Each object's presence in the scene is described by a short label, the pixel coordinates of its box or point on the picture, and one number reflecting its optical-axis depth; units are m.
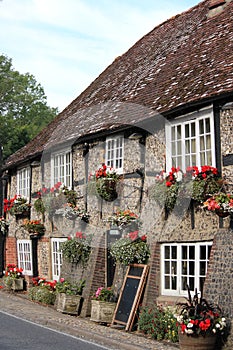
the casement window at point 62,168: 19.50
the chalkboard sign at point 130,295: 14.18
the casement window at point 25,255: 22.08
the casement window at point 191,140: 13.37
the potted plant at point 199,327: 11.30
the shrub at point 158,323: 12.68
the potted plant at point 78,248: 17.30
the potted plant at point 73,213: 17.91
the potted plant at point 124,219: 15.31
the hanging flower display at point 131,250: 14.67
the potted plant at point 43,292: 18.53
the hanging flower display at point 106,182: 16.20
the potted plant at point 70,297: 16.55
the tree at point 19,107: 42.53
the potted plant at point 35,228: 20.84
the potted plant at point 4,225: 24.41
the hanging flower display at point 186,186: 12.62
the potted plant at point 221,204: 11.84
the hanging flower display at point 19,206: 22.33
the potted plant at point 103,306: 15.02
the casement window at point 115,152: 16.64
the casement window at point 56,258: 19.77
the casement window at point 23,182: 22.87
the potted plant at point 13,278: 21.92
